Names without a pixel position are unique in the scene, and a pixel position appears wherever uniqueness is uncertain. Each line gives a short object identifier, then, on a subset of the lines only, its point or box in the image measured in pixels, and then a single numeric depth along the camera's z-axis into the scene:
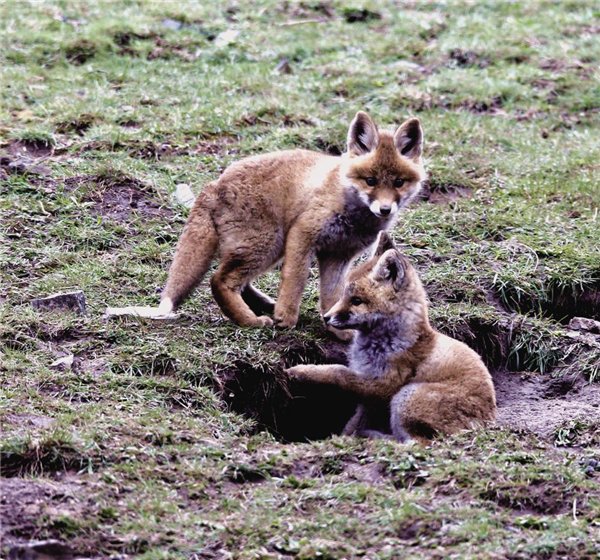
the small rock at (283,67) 24.19
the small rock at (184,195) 17.52
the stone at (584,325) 14.79
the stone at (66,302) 13.62
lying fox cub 11.89
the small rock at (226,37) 25.12
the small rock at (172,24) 25.73
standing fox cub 13.84
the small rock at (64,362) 12.04
